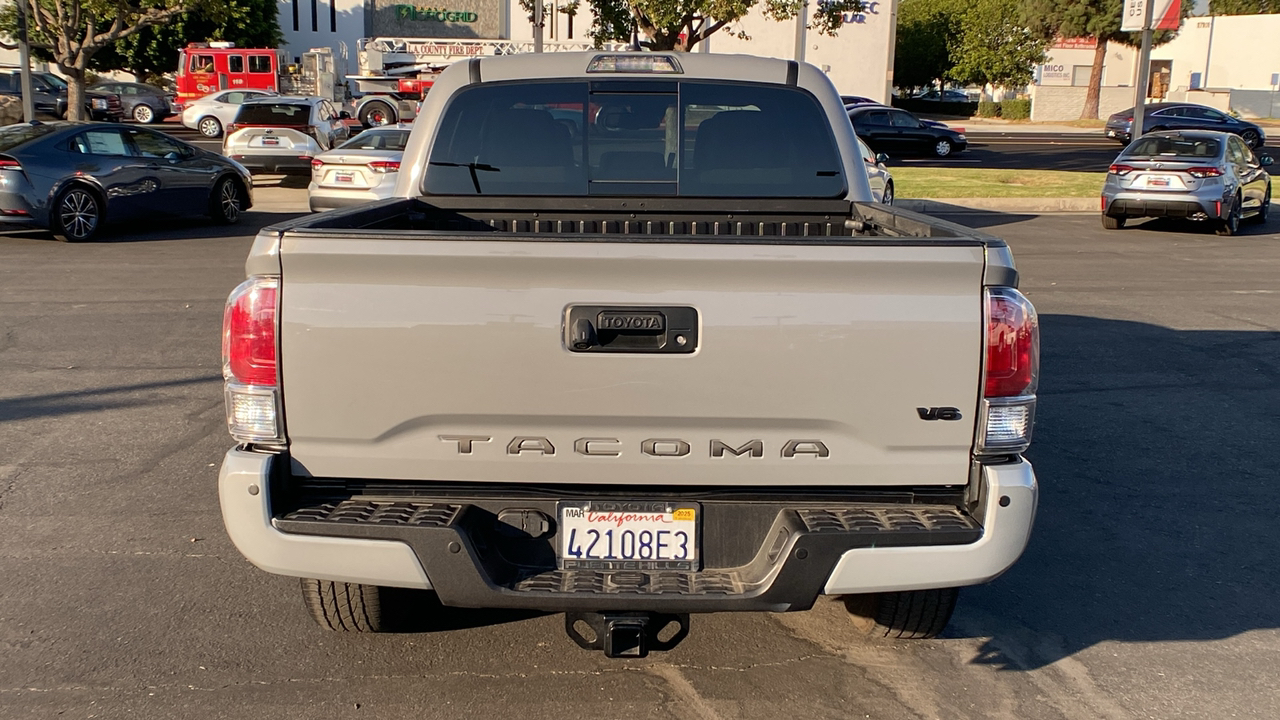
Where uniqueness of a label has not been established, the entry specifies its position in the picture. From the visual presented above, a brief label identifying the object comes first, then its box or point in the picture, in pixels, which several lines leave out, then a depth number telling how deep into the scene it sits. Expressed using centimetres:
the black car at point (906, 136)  3512
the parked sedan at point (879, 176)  1805
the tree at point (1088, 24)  6094
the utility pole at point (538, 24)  2644
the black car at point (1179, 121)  3981
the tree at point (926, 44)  7650
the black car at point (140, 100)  4250
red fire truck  4644
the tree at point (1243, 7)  9469
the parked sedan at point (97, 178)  1417
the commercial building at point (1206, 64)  6588
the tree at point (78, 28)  2853
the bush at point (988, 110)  6525
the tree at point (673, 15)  2372
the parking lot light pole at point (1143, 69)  2400
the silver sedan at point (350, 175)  1698
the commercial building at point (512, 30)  5953
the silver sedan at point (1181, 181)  1738
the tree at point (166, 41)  5562
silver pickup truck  328
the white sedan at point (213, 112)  3791
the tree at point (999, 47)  6650
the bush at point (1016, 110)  6200
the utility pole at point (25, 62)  2156
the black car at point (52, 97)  3791
